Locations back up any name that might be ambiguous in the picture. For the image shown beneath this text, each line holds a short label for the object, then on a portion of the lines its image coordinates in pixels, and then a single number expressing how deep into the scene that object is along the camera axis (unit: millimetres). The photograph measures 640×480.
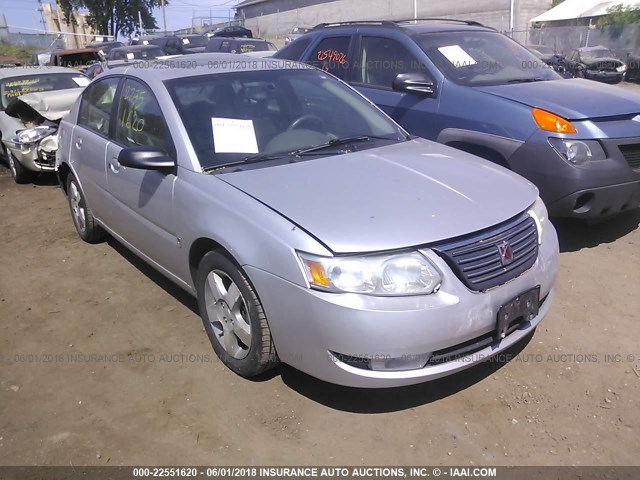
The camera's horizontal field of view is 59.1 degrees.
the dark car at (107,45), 25256
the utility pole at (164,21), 52156
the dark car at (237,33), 27766
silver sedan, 2461
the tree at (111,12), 48062
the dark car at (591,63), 18578
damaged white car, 7062
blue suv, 4195
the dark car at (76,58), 17359
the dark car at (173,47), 17597
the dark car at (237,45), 15820
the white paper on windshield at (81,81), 8541
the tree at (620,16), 28547
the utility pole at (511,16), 33169
